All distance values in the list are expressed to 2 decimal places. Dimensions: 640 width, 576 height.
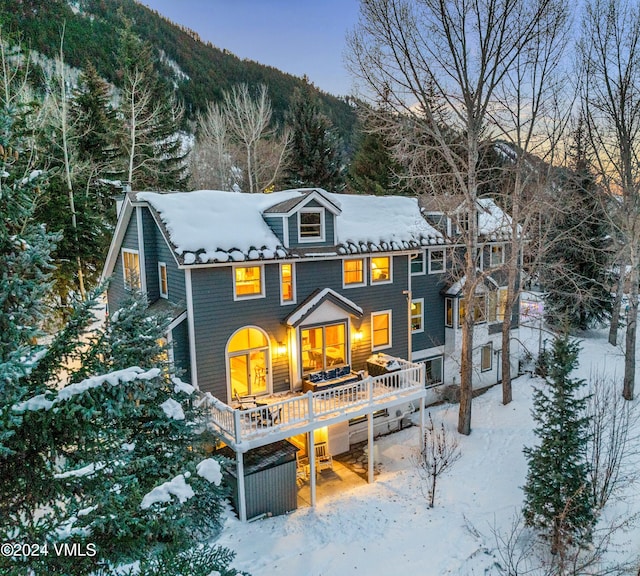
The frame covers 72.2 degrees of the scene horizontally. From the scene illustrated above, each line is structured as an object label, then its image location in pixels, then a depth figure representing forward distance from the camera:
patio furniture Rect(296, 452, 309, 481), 14.19
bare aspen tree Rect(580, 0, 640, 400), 16.09
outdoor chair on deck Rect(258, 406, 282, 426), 12.18
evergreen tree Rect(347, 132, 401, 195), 31.80
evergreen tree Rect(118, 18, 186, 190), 26.28
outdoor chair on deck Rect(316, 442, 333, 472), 14.93
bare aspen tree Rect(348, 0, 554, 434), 14.26
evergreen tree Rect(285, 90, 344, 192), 33.28
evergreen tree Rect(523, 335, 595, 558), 10.06
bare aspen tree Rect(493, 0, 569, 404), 15.41
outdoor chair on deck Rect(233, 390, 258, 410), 13.30
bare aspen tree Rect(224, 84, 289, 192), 29.73
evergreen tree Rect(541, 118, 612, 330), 26.27
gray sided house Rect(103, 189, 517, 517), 12.89
